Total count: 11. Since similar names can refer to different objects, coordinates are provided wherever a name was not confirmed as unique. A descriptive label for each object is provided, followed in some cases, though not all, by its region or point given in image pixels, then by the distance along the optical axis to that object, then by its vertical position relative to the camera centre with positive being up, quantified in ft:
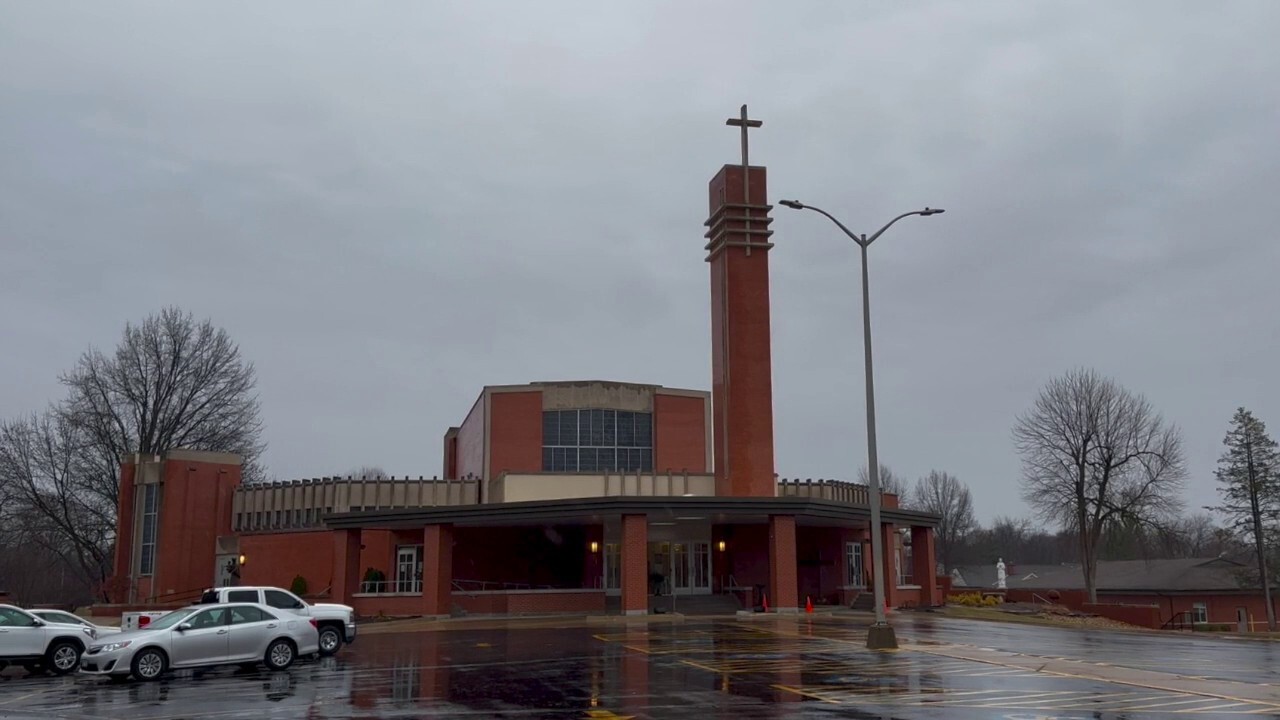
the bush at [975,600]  156.56 -4.96
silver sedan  64.18 -4.49
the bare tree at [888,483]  376.56 +28.78
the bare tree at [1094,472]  181.16 +15.68
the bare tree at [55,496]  171.32 +11.45
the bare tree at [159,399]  178.19 +27.96
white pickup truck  77.51 -3.14
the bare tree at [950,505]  380.58 +21.36
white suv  71.56 -4.78
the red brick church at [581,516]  127.95 +6.20
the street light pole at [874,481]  73.05 +5.97
